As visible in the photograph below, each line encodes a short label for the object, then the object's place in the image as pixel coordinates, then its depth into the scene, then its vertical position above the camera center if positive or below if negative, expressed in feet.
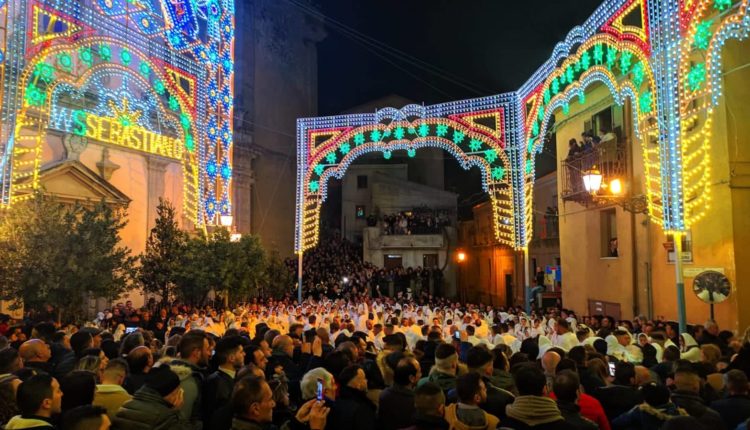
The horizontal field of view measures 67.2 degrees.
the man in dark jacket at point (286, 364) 19.85 -3.45
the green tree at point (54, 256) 40.65 +1.23
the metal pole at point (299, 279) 70.69 -1.09
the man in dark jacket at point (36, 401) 12.70 -2.96
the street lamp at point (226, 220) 68.49 +6.20
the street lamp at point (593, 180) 40.27 +6.41
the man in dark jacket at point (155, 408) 13.47 -3.31
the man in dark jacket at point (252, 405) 12.61 -3.00
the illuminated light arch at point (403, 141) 62.64 +15.47
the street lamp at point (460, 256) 114.58 +2.84
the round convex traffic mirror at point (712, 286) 36.32 -1.14
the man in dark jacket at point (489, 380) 15.89 -3.46
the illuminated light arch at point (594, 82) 39.06 +15.46
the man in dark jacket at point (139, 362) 17.72 -2.84
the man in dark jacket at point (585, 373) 18.69 -3.54
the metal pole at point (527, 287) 57.87 -1.79
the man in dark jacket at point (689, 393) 14.42 -3.56
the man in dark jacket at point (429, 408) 12.80 -3.21
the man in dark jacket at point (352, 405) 14.53 -3.53
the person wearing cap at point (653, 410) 14.66 -3.68
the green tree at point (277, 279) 86.99 -1.25
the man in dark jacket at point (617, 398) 17.30 -3.98
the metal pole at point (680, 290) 32.58 -1.21
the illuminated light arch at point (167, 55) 47.57 +23.19
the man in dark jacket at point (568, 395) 13.74 -3.12
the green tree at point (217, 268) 61.21 +0.36
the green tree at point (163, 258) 61.00 +1.48
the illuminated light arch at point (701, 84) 34.27 +12.26
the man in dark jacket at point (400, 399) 15.36 -3.53
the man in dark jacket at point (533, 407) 13.23 -3.28
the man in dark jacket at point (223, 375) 16.25 -3.07
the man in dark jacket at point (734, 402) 16.11 -3.86
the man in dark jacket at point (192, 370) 16.10 -2.93
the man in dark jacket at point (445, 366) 17.25 -2.95
